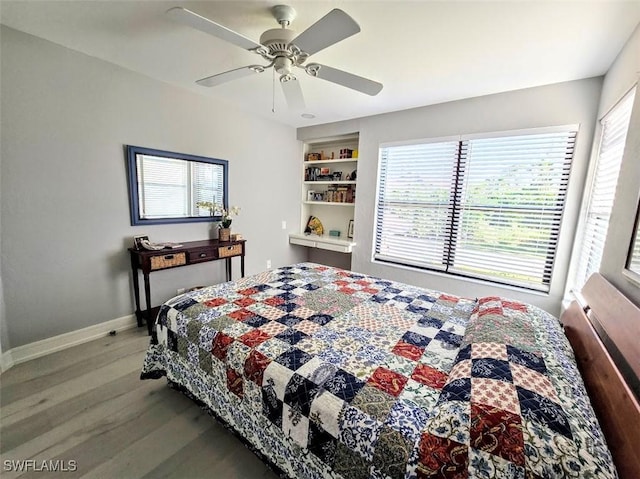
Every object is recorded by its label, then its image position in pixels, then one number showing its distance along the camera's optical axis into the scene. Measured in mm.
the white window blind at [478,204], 2586
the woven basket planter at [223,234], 3268
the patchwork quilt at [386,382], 774
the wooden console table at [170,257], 2568
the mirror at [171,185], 2653
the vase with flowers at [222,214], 3237
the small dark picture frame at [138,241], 2627
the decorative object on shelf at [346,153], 4066
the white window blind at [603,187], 1820
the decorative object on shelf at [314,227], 4566
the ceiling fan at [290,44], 1285
